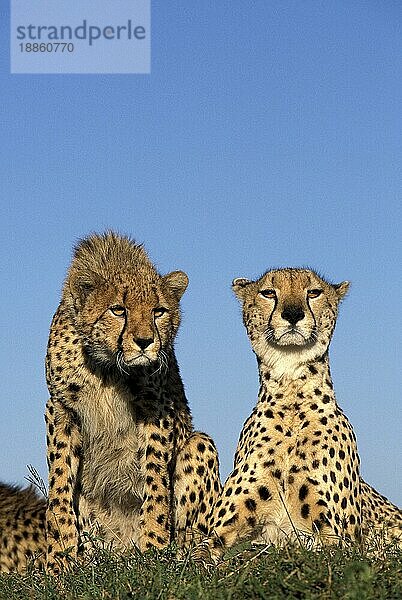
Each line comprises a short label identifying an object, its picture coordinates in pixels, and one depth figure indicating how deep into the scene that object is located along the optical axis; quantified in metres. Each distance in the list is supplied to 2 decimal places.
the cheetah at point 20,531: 11.49
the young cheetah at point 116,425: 10.61
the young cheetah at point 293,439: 9.68
